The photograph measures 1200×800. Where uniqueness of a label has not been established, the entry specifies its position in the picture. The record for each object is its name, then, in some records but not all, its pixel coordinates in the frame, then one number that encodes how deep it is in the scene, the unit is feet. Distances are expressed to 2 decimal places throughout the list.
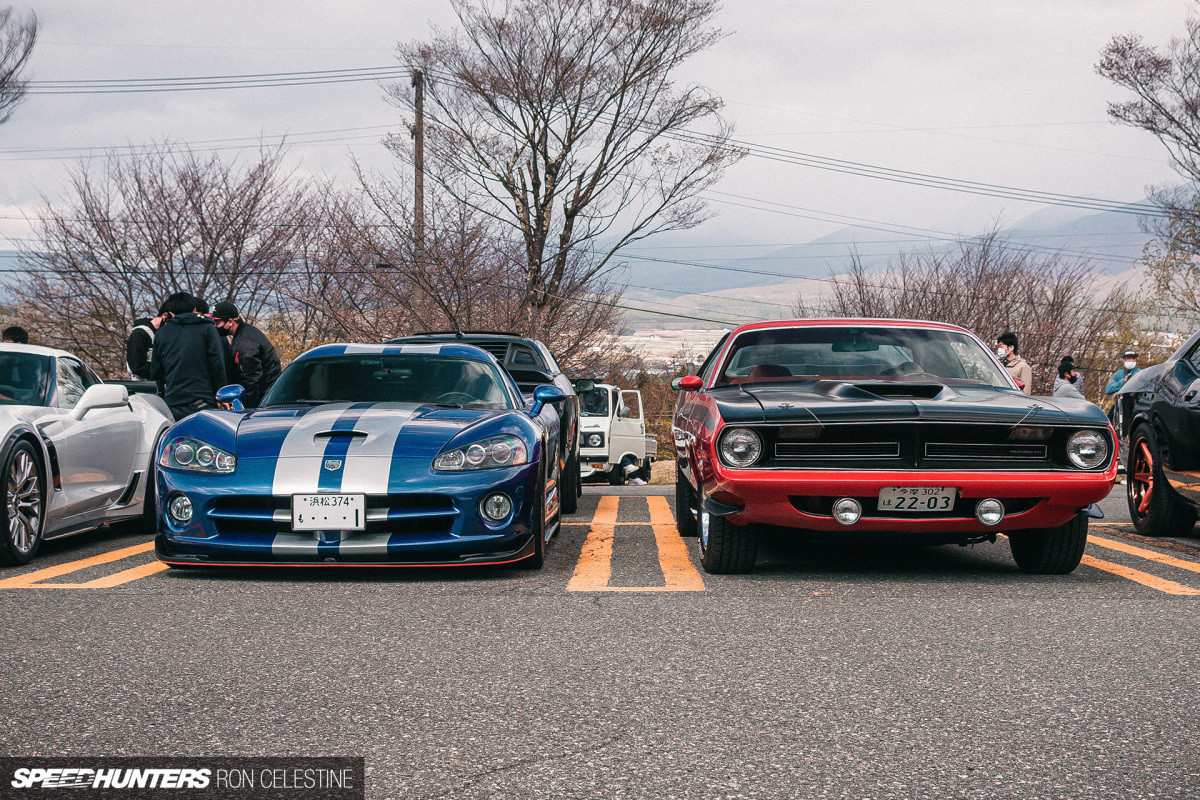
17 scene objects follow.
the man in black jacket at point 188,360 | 29.37
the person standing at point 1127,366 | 52.81
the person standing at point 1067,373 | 54.95
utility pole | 79.20
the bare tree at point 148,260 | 95.30
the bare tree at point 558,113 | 80.59
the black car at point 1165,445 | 23.68
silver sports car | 20.62
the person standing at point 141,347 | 33.96
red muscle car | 18.01
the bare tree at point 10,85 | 83.25
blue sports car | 18.26
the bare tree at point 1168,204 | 81.25
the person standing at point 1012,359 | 42.29
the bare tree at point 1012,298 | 144.36
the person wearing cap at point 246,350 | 32.22
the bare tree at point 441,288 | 79.51
